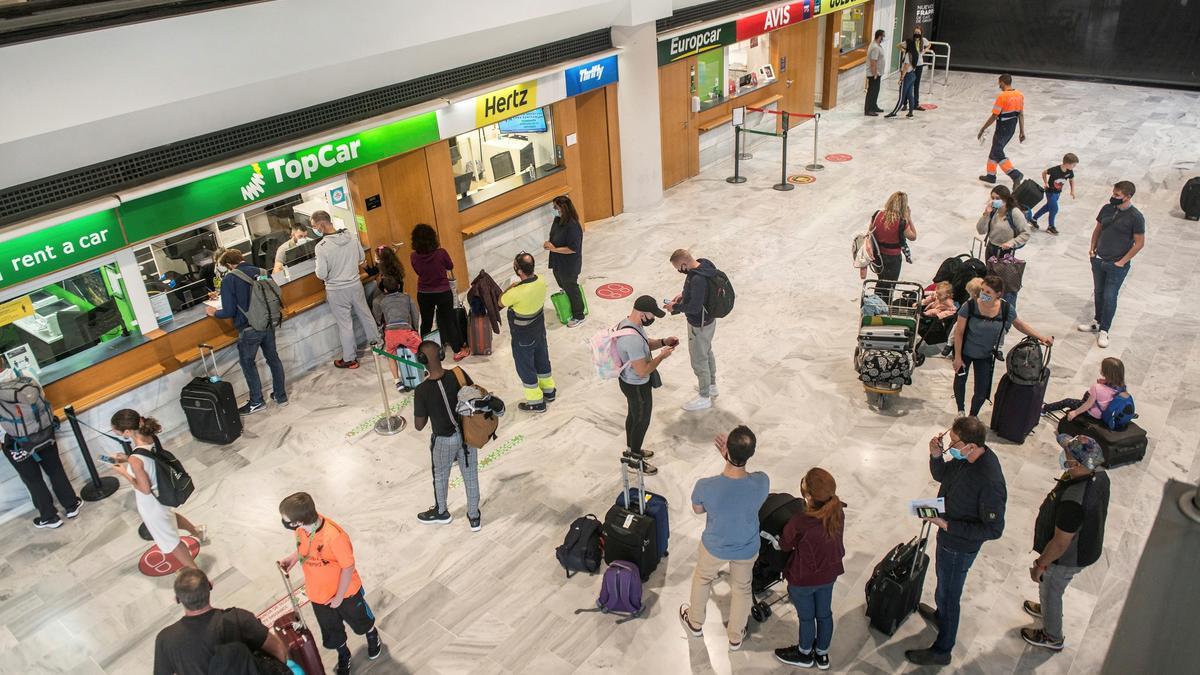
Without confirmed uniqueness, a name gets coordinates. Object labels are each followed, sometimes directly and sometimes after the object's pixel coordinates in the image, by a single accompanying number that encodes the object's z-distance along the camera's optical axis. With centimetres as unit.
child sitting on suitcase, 713
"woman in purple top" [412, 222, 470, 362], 970
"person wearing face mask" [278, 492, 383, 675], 525
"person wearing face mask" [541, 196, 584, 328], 991
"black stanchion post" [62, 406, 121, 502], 799
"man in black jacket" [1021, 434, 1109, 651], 518
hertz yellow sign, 1097
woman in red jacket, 518
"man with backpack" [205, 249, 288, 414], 874
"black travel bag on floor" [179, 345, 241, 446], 866
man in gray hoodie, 945
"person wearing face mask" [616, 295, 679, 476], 718
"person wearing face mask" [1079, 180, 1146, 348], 899
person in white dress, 642
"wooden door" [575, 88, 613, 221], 1340
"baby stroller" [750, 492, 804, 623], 603
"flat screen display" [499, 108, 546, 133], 1220
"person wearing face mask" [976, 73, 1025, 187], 1396
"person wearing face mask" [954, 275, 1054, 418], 757
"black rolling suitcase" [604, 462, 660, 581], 653
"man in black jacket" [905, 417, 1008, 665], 527
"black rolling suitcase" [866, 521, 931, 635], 600
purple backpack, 635
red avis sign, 1545
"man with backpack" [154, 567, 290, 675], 445
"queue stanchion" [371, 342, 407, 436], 887
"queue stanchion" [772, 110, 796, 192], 1476
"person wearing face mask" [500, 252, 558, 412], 829
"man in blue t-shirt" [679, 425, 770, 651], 529
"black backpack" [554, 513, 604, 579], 677
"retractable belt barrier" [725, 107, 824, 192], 1470
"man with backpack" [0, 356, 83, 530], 730
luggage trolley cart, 846
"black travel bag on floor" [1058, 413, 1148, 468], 746
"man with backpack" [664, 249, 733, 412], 791
